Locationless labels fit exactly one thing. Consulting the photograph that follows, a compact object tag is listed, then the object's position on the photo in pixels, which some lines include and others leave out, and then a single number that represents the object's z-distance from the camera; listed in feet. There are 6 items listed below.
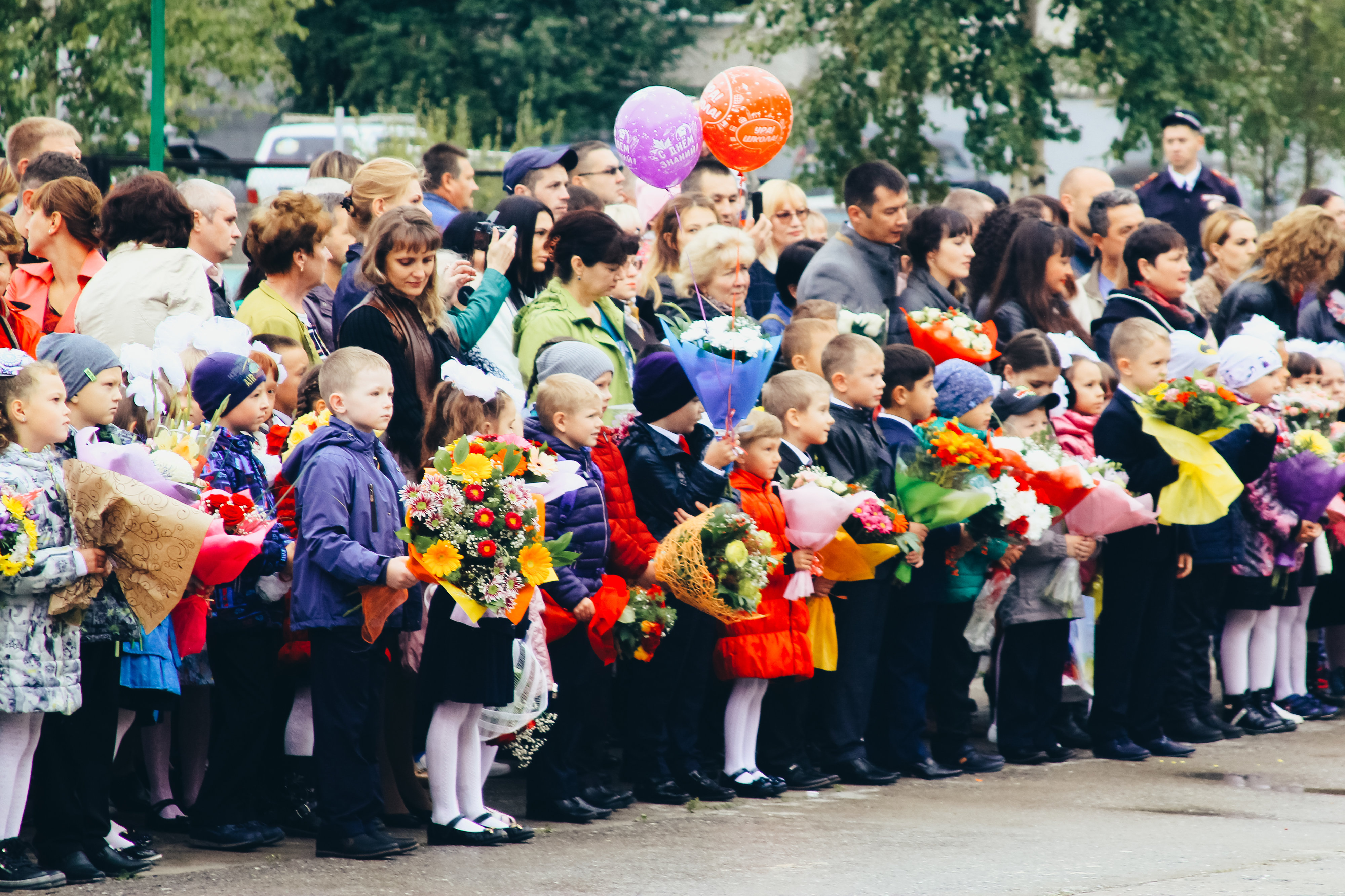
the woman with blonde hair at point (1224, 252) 76.02
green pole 96.12
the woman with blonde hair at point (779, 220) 70.49
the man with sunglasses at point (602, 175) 70.18
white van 148.87
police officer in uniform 86.12
